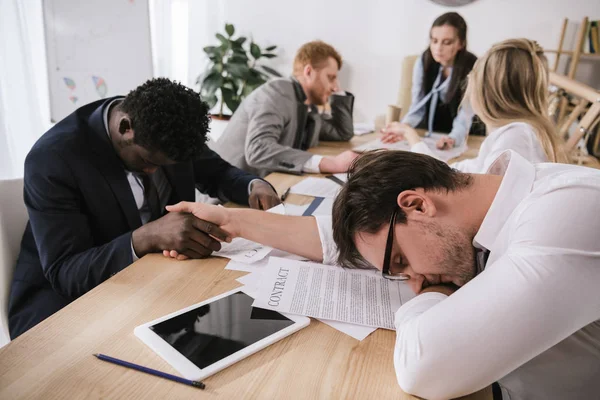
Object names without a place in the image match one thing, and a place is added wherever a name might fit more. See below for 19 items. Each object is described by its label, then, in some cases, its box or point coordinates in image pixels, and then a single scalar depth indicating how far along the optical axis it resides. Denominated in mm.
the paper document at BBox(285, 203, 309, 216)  1306
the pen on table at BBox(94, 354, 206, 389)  613
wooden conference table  610
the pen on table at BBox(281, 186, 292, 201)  1480
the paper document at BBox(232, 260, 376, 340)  760
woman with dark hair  2801
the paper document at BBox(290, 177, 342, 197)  1527
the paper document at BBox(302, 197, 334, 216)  1306
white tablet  661
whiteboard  2676
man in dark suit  1008
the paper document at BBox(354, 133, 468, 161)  2196
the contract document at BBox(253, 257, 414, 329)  804
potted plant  3992
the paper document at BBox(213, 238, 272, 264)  1027
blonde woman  1519
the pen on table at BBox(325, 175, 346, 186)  1677
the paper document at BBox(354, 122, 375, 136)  2811
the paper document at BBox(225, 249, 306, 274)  980
